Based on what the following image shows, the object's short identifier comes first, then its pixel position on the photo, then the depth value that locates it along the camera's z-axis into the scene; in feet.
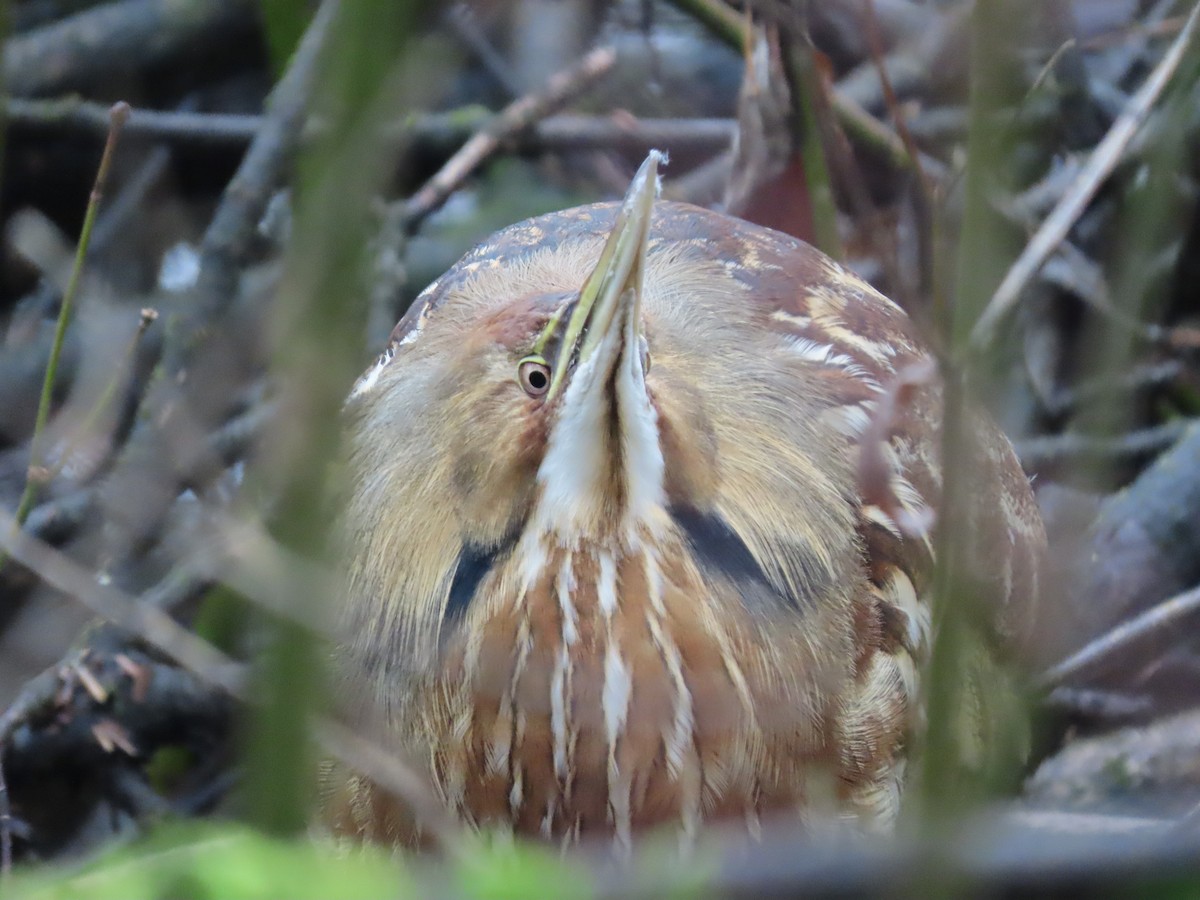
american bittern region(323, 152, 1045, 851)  22.73
